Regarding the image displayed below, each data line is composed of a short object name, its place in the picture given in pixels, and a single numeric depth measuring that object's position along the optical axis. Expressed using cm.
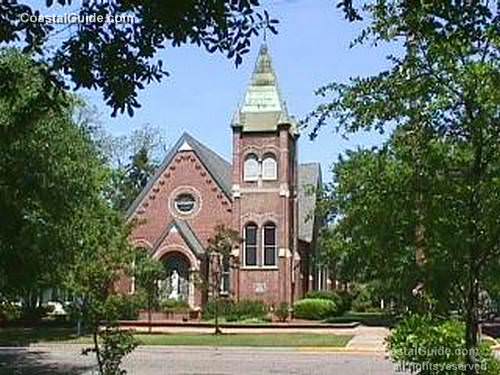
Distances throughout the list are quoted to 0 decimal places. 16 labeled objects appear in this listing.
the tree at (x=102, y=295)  1223
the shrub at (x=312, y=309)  4319
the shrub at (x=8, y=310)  1438
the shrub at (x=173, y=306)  4372
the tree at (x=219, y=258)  3856
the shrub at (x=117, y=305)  1410
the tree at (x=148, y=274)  3797
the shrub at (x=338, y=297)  4702
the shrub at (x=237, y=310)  4275
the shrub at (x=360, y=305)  5529
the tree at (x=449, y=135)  834
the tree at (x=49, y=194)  1313
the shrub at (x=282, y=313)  4209
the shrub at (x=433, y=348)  977
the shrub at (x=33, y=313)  4279
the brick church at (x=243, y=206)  4547
